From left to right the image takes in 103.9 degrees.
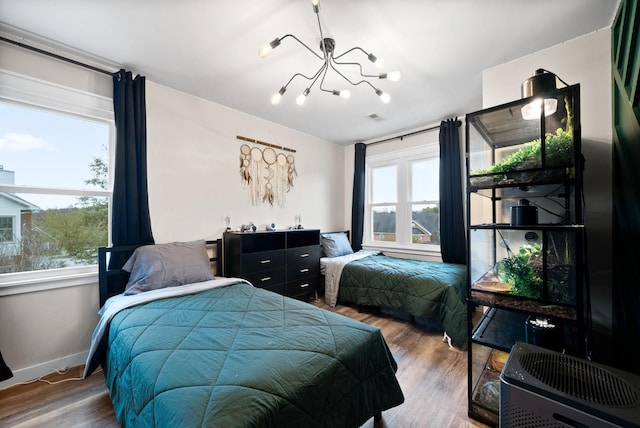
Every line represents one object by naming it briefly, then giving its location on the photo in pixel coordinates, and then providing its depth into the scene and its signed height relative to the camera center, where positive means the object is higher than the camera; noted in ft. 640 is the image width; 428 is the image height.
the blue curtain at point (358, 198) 14.53 +1.06
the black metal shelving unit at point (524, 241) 4.39 -0.55
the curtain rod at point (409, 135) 12.12 +4.24
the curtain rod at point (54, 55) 6.01 +4.27
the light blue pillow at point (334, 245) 12.74 -1.48
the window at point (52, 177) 6.25 +1.15
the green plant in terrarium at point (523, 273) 4.68 -1.14
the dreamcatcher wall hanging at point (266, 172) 10.77 +2.10
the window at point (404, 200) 12.57 +0.89
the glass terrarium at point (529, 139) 4.48 +1.51
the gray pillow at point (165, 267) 6.78 -1.40
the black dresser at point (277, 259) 9.20 -1.68
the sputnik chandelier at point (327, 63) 5.05 +4.29
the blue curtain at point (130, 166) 7.25 +1.55
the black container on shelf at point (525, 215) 4.68 +0.00
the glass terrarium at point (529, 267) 4.46 -1.04
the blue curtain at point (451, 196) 10.93 +0.86
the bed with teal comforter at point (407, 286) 8.11 -2.67
